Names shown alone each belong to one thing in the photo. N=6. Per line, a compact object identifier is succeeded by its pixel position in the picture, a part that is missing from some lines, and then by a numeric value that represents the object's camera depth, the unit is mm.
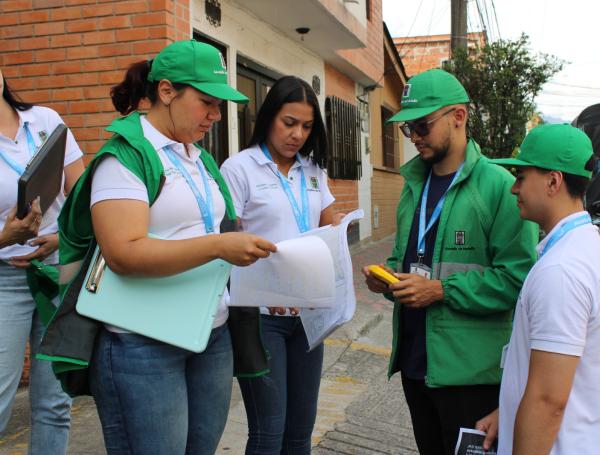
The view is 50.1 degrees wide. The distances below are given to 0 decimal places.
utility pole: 13422
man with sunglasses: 2262
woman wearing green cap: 1848
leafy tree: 10875
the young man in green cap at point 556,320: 1683
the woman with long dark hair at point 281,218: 2672
